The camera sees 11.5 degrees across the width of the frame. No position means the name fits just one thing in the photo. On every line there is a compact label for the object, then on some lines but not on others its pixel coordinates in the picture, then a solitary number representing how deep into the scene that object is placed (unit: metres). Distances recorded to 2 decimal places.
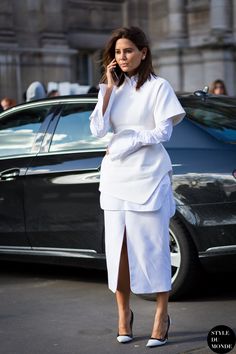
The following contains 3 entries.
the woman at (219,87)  17.48
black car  8.25
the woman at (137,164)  6.79
